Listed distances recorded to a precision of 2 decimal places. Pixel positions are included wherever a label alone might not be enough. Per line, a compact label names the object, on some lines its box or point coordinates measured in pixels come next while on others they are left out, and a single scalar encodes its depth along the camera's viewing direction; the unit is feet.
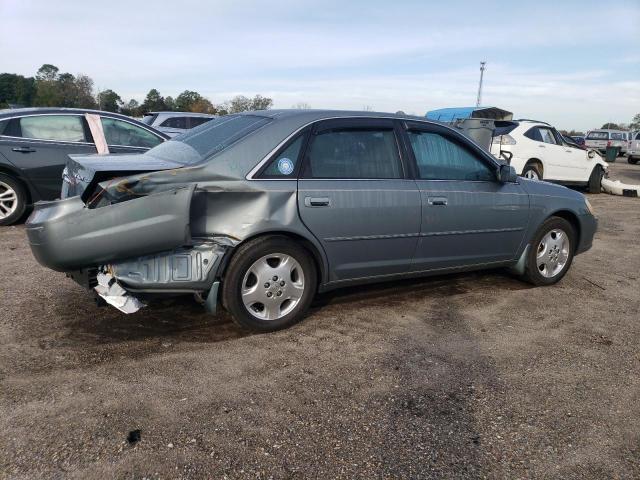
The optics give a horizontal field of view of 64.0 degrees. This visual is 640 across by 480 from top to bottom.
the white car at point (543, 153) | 38.29
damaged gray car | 10.54
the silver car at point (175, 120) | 46.92
